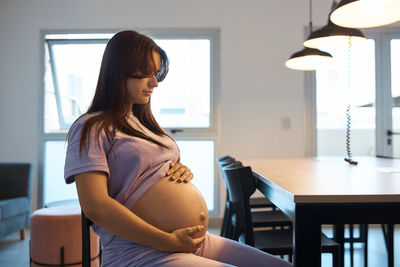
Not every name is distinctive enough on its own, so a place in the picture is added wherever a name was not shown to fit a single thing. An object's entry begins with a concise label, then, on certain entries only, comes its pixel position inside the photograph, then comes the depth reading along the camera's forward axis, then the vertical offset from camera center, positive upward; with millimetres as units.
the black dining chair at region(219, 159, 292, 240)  1963 -506
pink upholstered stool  1995 -632
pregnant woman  917 -134
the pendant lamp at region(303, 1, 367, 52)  2133 +667
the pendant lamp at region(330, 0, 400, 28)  1493 +600
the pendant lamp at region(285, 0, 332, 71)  2447 +607
